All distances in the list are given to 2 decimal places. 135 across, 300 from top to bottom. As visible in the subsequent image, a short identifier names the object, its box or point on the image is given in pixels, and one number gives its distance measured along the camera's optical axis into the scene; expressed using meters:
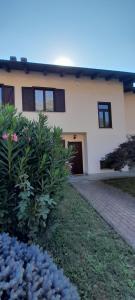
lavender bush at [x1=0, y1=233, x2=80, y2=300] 1.34
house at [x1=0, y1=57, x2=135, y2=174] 9.70
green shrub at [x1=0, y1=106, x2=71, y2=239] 2.35
